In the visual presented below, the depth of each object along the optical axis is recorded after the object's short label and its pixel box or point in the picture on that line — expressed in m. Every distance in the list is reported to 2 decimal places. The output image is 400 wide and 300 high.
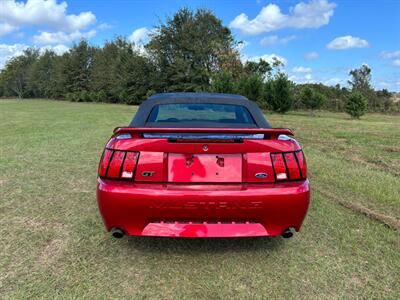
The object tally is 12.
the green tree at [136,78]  44.44
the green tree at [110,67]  49.59
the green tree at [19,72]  83.06
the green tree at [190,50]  40.88
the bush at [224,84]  26.58
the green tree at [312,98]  23.94
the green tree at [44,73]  73.19
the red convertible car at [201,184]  2.57
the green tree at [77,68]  63.75
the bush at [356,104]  20.78
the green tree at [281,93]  22.69
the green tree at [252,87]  24.38
